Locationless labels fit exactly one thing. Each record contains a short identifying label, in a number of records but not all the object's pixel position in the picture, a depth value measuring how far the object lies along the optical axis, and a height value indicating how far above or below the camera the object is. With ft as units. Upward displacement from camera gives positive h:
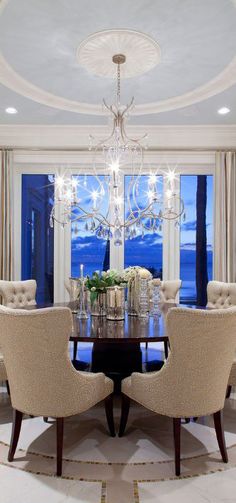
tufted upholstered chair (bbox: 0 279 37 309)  12.91 -1.25
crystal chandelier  10.82 +1.79
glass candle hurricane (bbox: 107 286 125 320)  10.02 -1.19
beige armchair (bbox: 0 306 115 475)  6.84 -2.08
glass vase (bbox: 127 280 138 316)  10.72 -1.20
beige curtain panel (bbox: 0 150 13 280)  16.87 +1.79
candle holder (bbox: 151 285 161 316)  11.42 -1.21
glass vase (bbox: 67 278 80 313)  11.14 -1.02
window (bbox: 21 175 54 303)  18.34 +0.76
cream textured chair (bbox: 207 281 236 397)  12.39 -1.26
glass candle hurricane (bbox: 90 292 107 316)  10.60 -1.35
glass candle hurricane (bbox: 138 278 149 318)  10.59 -1.09
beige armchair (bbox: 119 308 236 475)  6.81 -2.10
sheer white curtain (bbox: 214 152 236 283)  16.84 +1.61
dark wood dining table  7.92 -1.64
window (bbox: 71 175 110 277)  18.42 +0.29
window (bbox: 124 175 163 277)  18.51 +0.28
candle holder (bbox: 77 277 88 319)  10.73 -1.23
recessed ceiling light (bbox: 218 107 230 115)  14.37 +5.44
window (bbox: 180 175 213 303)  18.40 +1.13
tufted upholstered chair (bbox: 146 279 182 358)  14.23 -1.25
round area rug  7.16 -4.03
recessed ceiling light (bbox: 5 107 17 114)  14.56 +5.53
